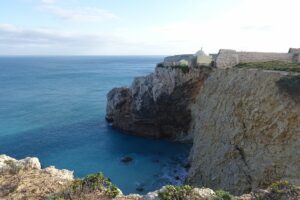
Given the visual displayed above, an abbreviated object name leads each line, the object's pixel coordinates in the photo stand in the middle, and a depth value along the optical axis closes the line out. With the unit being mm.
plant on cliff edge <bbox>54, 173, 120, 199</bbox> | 12031
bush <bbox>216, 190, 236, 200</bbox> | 11117
